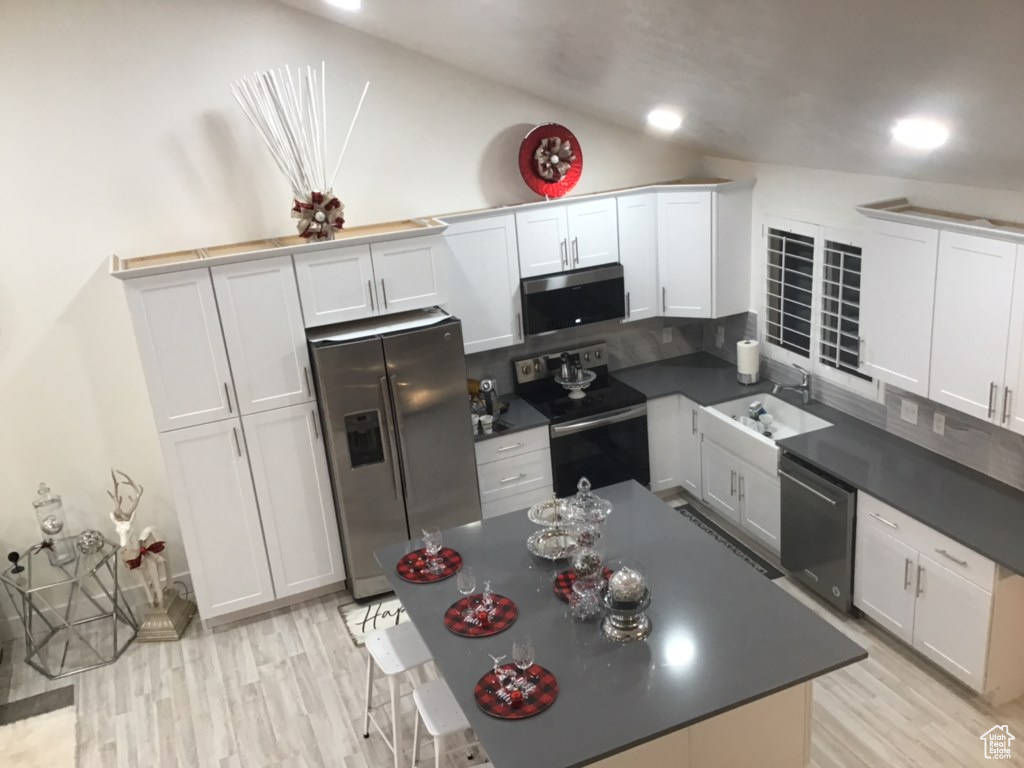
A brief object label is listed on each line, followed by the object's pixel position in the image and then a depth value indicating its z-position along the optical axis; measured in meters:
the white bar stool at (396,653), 3.67
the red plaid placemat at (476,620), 3.39
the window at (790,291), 5.30
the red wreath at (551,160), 5.31
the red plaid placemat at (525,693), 2.95
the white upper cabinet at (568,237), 5.39
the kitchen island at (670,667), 2.87
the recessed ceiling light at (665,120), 4.65
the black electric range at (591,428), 5.55
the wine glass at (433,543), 3.90
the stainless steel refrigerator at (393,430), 4.74
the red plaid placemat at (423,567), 3.79
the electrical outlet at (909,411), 4.64
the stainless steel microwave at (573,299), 5.45
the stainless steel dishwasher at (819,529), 4.48
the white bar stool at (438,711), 3.35
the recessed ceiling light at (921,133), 3.01
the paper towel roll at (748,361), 5.65
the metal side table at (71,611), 4.91
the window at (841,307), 4.92
